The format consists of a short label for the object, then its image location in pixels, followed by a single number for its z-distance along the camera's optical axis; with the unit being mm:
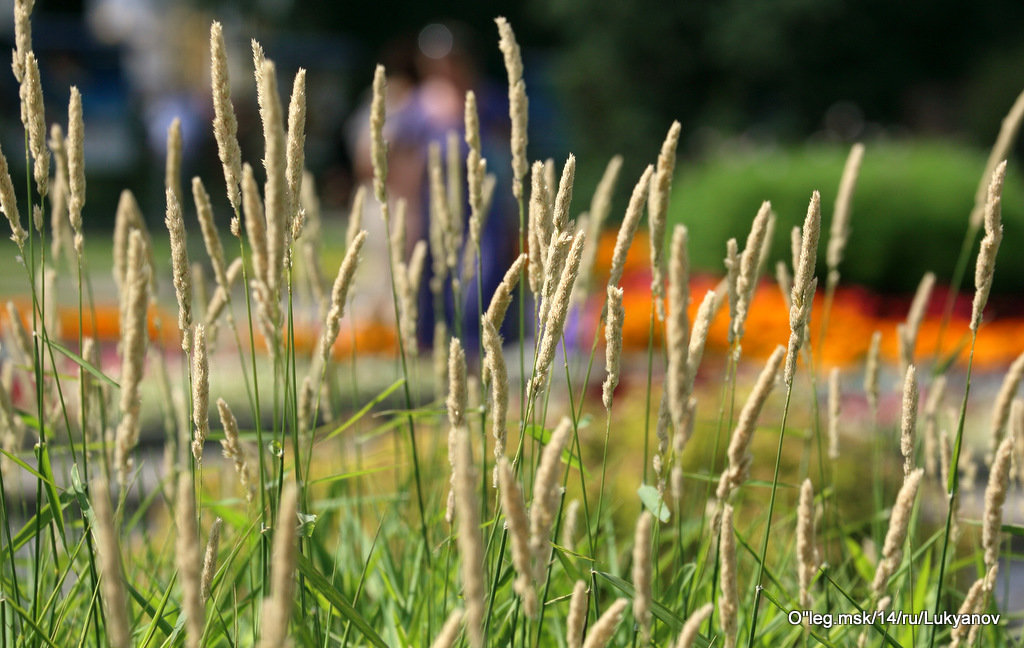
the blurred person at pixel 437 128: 11586
